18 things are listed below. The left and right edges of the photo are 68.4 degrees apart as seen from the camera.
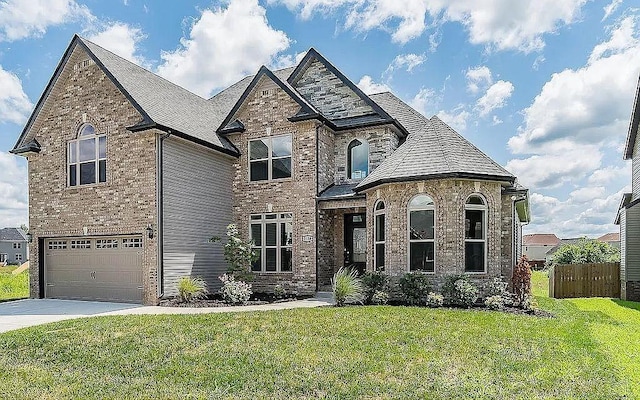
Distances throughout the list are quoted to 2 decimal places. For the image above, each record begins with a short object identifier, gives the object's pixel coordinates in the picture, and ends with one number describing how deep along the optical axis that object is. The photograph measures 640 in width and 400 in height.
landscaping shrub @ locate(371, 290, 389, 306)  12.75
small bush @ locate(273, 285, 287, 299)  15.15
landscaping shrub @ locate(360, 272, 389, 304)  13.13
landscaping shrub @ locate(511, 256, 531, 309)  12.43
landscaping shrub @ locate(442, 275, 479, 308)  12.24
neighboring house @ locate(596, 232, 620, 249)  73.52
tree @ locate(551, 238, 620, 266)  32.09
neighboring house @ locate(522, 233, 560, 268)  71.19
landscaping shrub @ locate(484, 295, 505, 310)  12.02
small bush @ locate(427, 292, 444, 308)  12.17
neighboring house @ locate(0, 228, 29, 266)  75.81
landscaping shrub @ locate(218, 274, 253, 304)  13.70
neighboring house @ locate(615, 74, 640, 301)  16.66
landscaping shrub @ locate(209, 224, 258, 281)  14.98
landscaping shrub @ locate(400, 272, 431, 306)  12.62
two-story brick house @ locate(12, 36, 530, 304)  13.26
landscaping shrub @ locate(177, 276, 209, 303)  13.84
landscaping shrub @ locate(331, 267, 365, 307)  12.48
